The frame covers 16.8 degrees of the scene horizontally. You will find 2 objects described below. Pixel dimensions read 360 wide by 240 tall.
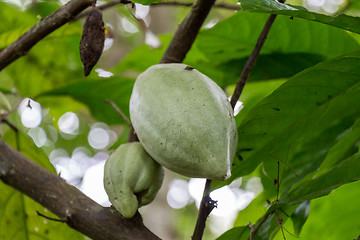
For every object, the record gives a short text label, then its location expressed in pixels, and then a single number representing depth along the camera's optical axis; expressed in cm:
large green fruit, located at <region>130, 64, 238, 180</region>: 117
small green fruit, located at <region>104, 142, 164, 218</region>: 123
